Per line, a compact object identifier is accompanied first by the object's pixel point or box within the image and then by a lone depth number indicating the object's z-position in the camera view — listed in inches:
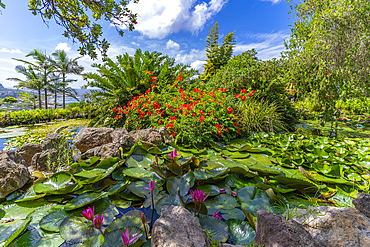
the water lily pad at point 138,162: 59.8
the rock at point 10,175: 45.8
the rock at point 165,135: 91.3
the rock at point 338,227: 28.0
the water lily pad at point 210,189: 47.2
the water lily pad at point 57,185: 44.8
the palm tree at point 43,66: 555.0
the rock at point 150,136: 84.6
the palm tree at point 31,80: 574.7
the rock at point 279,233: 24.9
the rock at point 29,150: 73.5
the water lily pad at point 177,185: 44.7
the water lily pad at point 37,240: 30.6
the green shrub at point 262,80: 157.8
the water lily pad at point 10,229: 29.3
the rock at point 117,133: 77.2
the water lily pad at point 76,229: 31.1
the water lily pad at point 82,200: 38.1
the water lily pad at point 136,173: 52.3
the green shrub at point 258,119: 121.2
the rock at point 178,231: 24.3
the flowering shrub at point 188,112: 99.0
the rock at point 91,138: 78.5
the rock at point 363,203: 33.5
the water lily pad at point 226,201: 43.2
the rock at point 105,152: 63.5
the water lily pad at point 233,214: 39.8
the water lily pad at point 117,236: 28.1
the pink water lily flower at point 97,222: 26.4
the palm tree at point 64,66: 596.1
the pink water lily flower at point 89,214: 27.5
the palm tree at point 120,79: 174.6
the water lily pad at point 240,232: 32.5
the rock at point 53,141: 70.6
